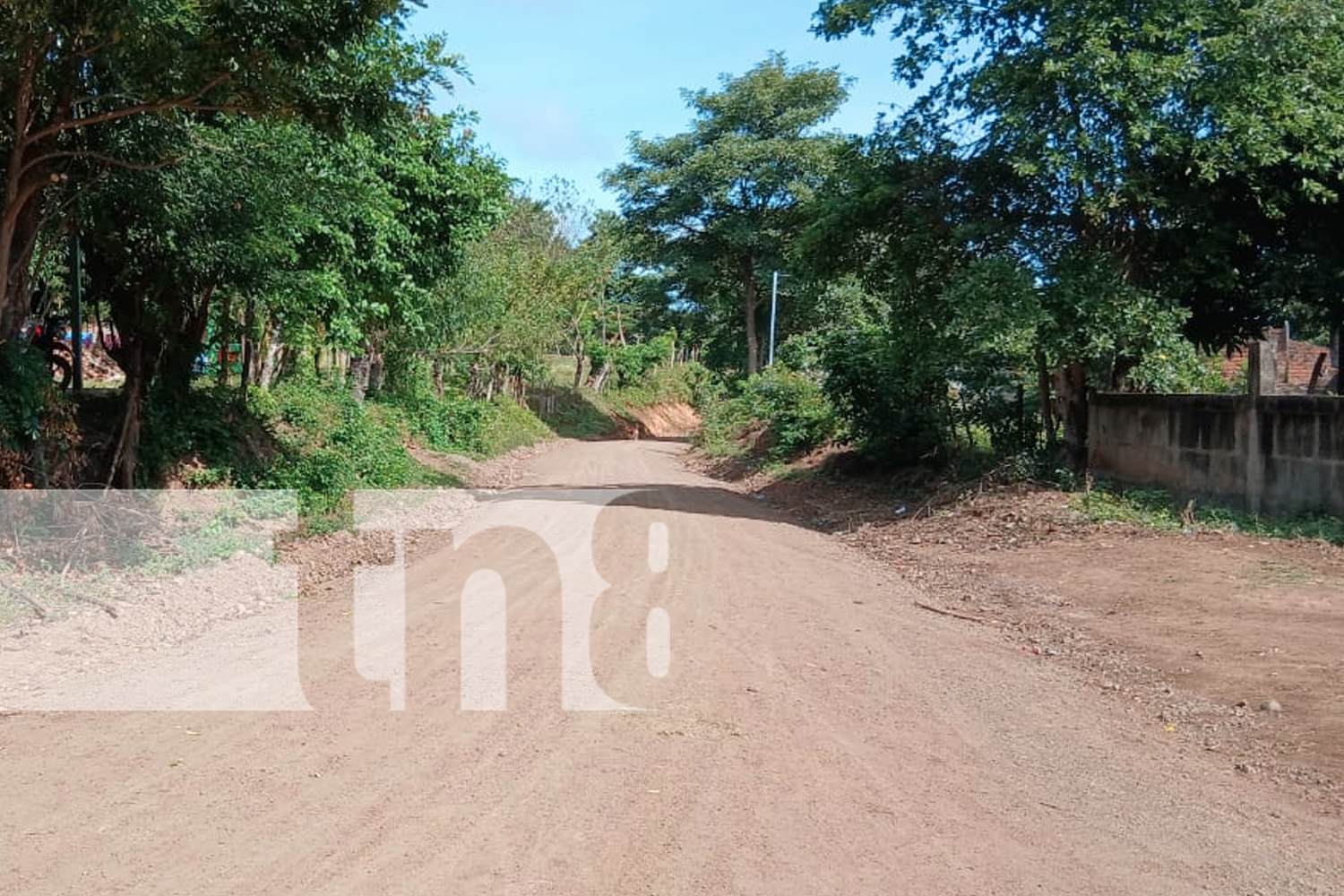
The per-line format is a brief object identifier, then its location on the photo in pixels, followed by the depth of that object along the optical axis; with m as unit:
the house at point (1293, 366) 13.33
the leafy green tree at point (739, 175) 39.53
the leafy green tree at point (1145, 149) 12.86
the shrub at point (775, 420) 24.98
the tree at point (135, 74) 8.37
